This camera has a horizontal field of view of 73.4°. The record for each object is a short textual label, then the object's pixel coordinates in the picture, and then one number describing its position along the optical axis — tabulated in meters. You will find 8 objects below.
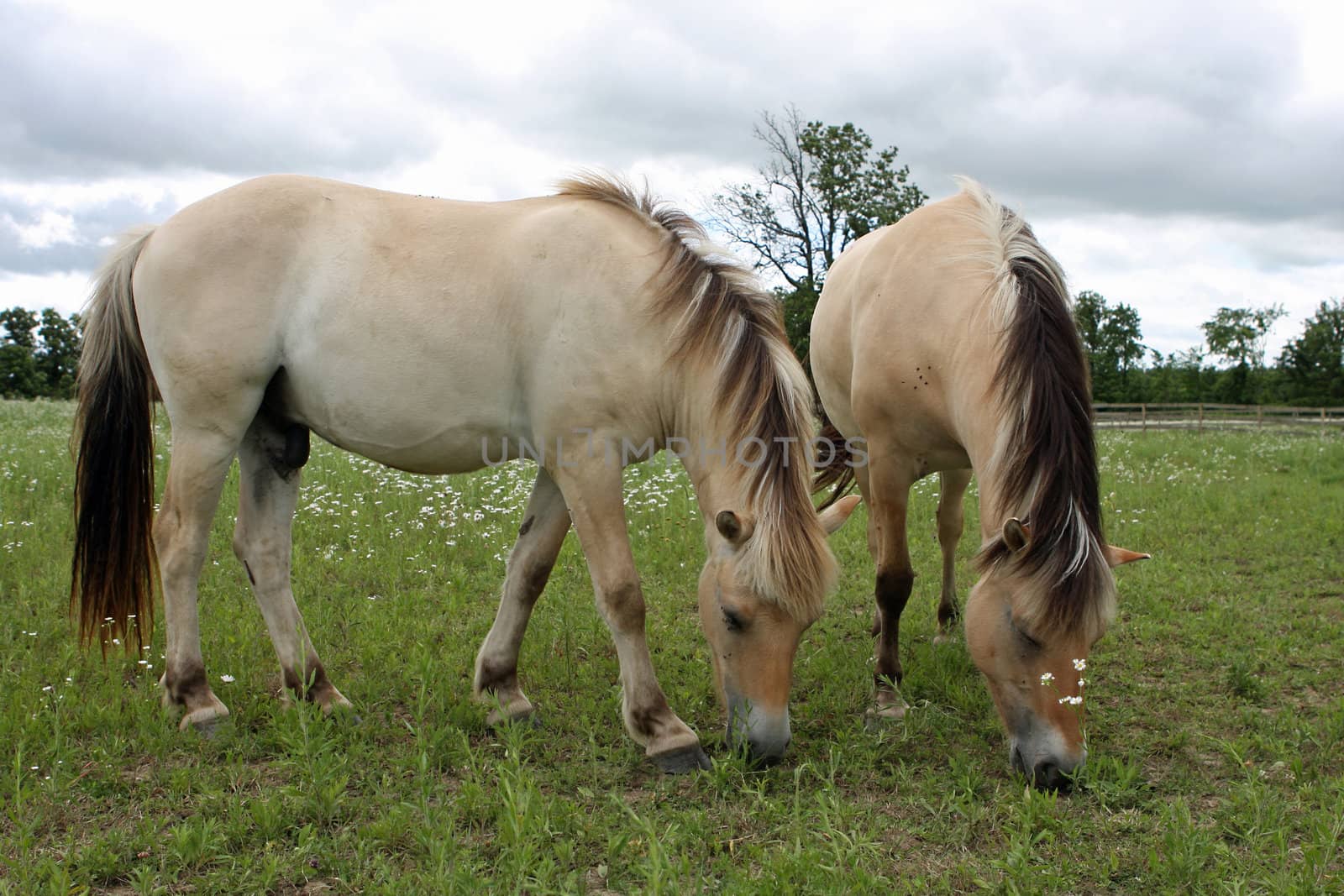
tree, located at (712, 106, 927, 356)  29.19
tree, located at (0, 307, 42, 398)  57.75
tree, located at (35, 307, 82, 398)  57.81
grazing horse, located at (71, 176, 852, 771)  3.47
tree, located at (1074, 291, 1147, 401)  61.53
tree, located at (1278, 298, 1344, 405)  49.72
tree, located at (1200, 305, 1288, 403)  69.00
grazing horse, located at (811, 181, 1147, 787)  3.18
